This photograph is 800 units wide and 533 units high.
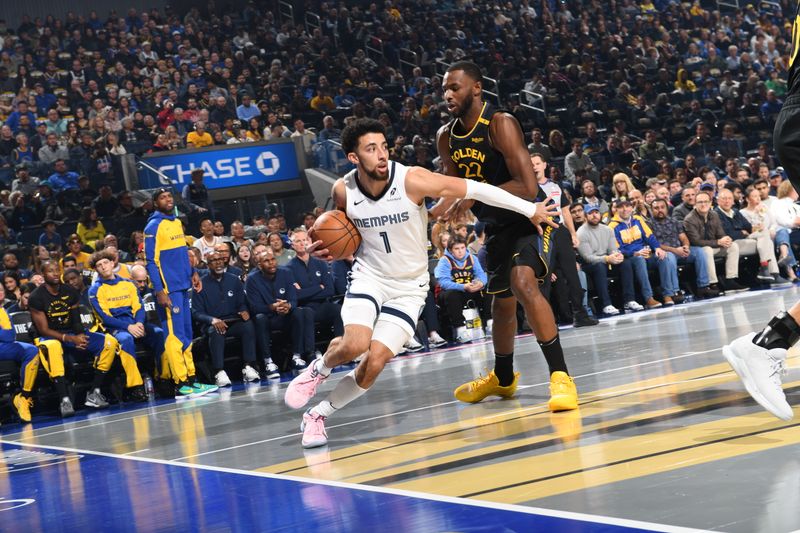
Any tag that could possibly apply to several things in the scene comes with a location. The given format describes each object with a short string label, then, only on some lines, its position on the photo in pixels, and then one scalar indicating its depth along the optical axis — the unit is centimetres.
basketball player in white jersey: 552
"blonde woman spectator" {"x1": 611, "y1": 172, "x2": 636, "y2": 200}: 1371
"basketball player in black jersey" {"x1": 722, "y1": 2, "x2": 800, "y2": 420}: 418
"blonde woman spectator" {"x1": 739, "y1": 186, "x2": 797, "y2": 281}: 1359
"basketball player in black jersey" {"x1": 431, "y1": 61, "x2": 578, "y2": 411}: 589
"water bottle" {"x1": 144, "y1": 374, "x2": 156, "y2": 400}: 1025
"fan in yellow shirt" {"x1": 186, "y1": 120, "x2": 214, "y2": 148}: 1691
